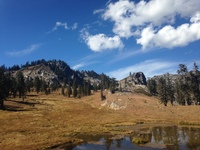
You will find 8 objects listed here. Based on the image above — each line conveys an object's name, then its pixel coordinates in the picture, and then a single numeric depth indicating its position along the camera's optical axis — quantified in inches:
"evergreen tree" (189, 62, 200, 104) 4114.4
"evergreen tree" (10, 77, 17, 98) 5214.1
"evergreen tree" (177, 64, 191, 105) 4183.1
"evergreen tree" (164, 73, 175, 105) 4492.1
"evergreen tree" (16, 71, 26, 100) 5103.3
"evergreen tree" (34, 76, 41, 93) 7622.5
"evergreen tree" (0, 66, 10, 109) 3608.0
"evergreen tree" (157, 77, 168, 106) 4276.6
